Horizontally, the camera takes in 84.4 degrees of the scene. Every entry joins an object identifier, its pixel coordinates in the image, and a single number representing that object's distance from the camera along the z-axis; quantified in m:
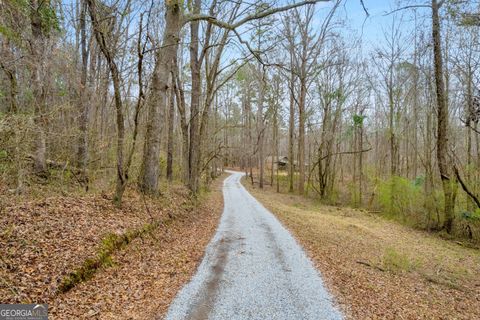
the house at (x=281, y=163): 38.62
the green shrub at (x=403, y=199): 12.60
